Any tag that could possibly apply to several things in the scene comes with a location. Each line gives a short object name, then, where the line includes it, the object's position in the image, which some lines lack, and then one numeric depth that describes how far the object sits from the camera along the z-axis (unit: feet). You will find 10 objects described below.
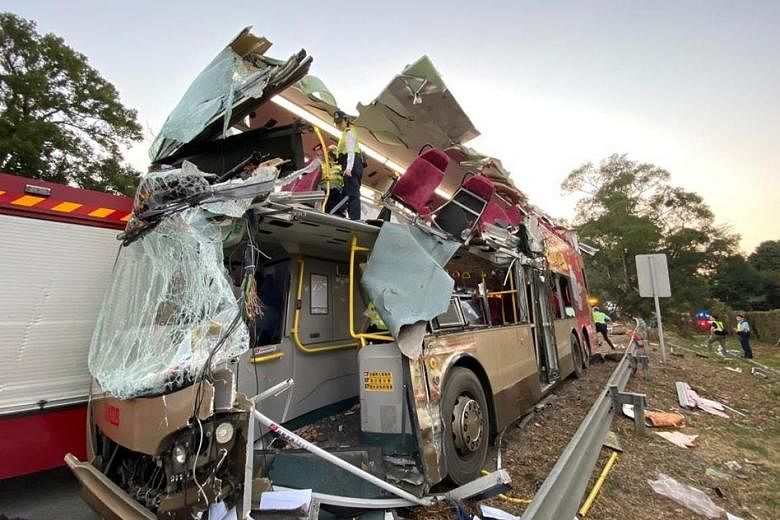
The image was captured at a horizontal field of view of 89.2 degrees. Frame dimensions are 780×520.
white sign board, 33.63
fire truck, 10.69
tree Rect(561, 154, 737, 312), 109.09
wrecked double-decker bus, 7.33
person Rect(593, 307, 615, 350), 47.26
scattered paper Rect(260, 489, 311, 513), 7.76
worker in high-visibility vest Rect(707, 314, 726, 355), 50.62
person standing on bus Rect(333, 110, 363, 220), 13.43
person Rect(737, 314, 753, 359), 46.11
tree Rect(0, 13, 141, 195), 57.06
